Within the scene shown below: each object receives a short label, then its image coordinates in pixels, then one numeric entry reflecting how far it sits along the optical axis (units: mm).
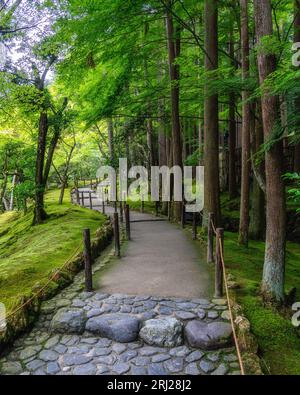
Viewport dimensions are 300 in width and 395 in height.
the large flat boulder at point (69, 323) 5191
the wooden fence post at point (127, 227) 11079
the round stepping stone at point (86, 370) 4227
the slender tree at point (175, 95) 12742
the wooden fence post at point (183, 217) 12961
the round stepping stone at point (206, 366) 4186
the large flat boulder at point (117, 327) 4926
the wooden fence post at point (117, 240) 8758
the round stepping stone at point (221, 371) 4098
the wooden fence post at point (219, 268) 5957
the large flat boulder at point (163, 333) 4746
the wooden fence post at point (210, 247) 7730
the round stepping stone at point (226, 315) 5096
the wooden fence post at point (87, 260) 6383
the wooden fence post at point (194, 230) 10500
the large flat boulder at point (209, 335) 4594
